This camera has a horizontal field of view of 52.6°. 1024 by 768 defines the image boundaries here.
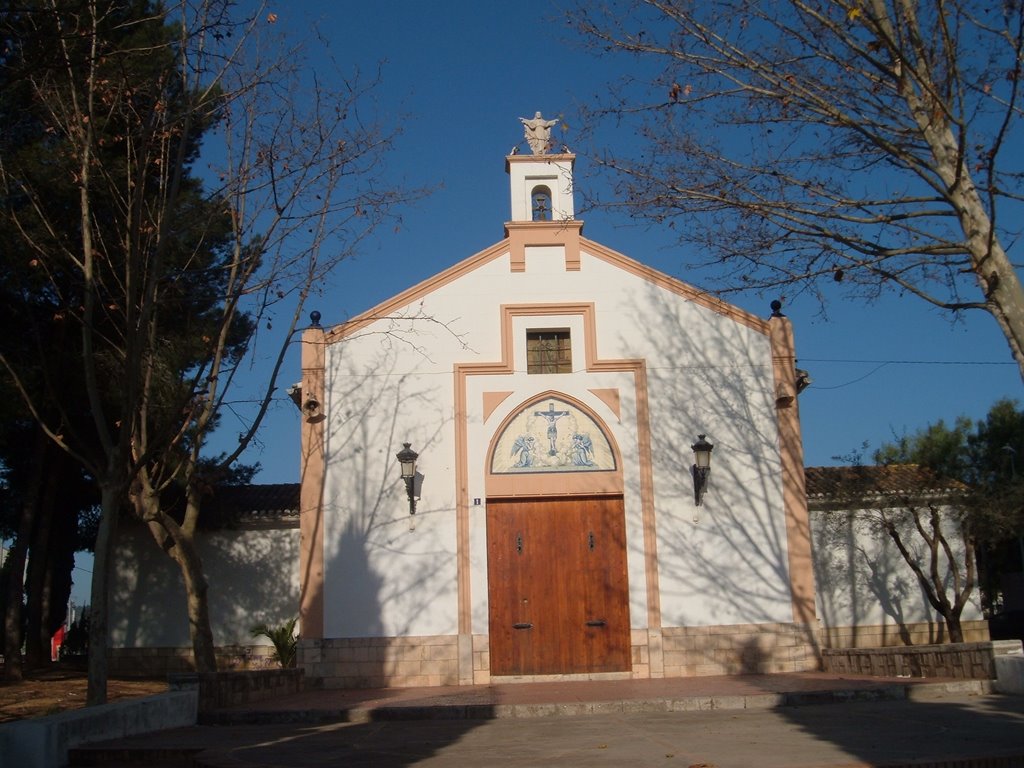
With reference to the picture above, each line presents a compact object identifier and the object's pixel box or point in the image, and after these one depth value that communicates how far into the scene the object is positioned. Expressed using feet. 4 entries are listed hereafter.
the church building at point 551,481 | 52.70
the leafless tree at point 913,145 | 27.94
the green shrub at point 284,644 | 60.18
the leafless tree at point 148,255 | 34.40
